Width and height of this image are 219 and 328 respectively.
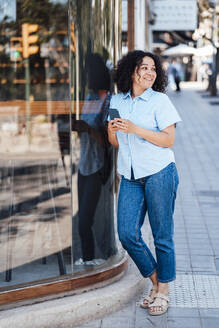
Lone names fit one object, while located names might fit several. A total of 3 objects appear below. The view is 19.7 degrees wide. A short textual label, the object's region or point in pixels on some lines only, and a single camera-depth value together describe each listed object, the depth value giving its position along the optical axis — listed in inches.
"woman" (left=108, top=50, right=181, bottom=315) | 158.4
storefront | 171.0
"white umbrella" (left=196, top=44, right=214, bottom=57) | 939.5
